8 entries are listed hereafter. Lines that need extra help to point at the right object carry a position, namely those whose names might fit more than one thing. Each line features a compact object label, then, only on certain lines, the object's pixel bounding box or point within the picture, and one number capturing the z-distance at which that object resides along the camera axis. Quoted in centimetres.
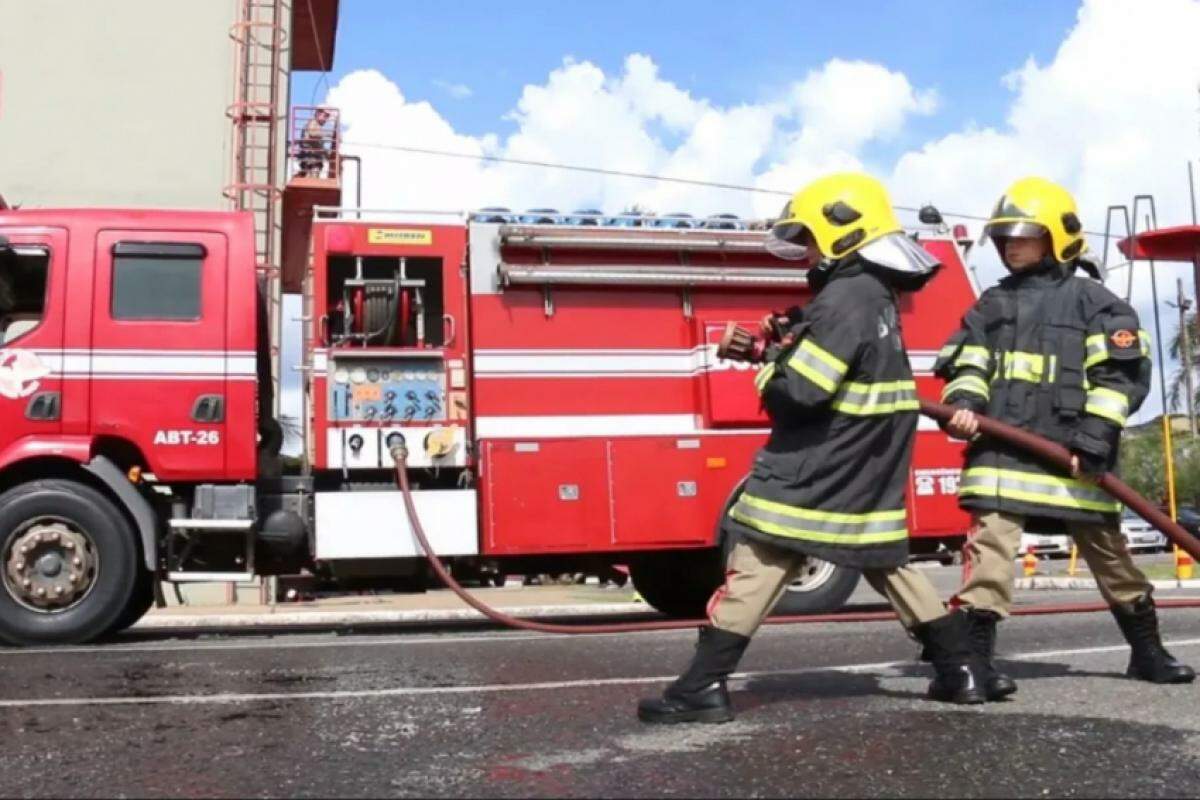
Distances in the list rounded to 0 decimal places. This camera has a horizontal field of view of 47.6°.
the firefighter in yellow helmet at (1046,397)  466
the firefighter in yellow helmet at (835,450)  404
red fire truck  781
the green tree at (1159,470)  4756
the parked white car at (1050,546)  2714
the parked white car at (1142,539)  2985
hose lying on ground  464
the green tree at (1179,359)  5575
